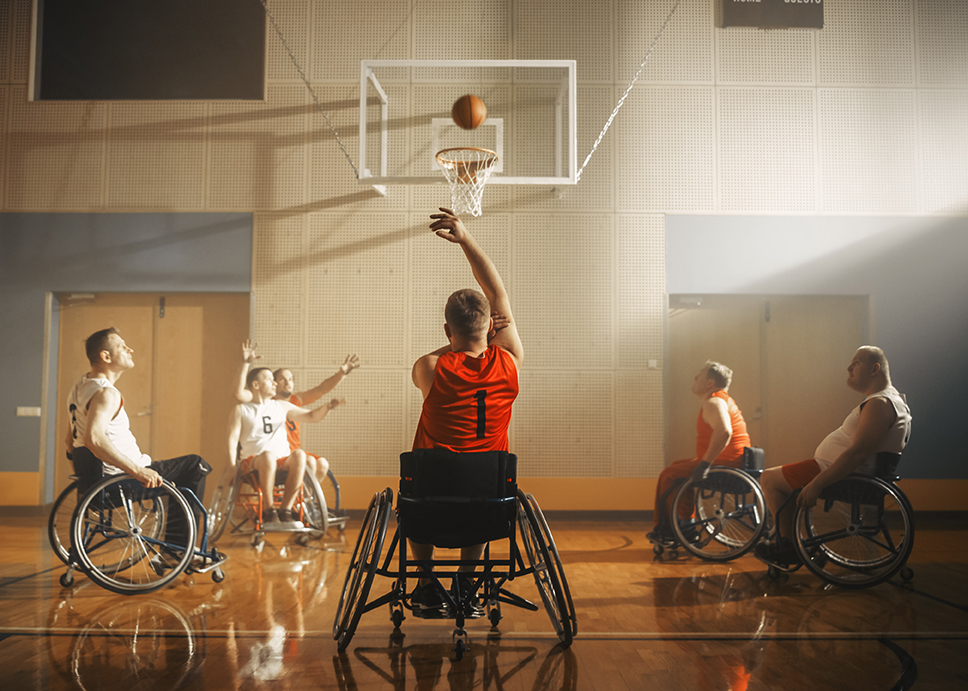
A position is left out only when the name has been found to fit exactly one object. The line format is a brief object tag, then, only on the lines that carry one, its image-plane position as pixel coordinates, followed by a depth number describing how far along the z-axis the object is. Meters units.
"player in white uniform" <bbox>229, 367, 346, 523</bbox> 4.30
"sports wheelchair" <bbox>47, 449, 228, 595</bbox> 3.13
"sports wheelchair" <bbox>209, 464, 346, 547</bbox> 4.22
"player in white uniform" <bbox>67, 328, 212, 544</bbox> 3.17
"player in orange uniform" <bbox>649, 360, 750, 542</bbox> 4.00
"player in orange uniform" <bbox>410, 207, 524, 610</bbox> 2.38
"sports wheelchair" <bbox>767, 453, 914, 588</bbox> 3.21
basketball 4.21
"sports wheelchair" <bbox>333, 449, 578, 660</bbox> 2.31
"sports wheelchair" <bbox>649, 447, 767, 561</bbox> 3.81
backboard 5.75
